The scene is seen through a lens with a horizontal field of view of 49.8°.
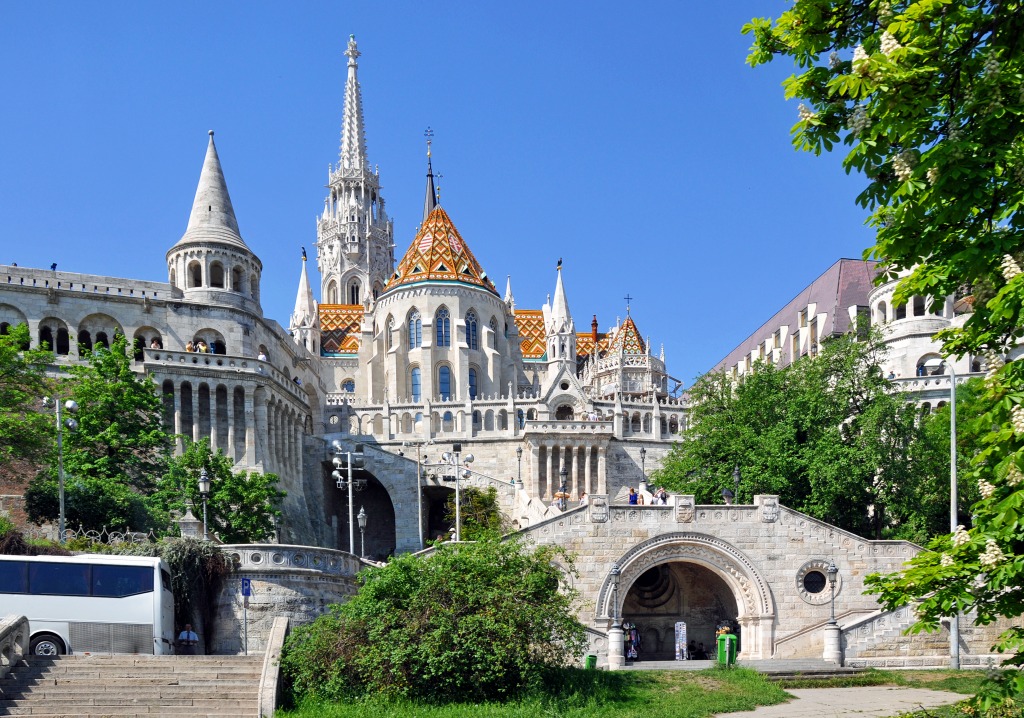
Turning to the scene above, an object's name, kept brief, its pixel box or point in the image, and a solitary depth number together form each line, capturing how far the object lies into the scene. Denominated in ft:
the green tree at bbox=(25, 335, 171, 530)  109.91
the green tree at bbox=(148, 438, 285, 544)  117.60
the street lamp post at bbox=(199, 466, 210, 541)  91.61
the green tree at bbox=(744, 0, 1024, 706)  31.91
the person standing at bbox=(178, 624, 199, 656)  84.23
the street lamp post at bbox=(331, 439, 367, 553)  172.24
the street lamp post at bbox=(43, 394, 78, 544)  94.78
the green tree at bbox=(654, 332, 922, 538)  125.70
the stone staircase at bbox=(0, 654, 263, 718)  64.49
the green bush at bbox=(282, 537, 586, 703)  71.15
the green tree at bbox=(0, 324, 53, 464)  112.16
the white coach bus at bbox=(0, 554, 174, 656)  73.51
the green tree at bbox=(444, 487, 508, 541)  157.89
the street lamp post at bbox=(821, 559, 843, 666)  98.89
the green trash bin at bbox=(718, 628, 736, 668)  92.53
